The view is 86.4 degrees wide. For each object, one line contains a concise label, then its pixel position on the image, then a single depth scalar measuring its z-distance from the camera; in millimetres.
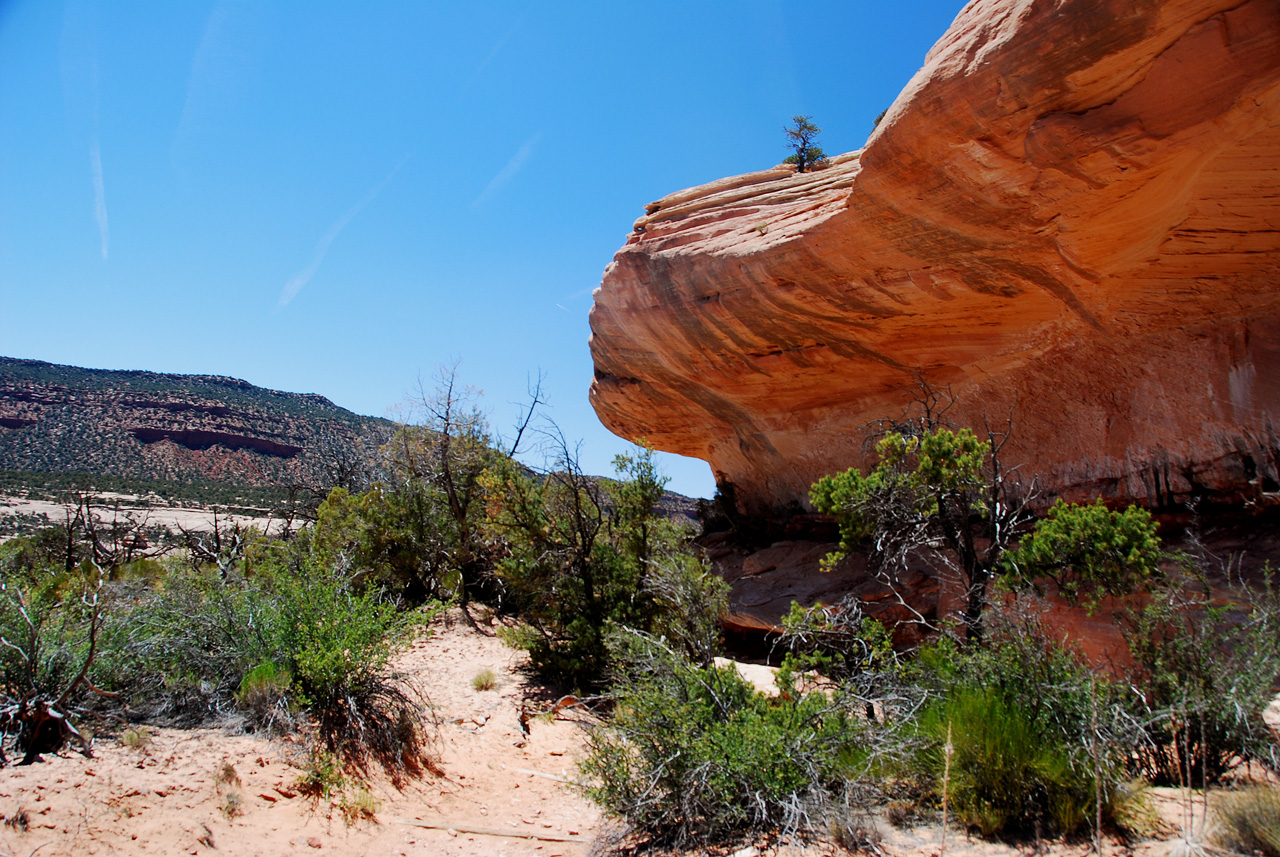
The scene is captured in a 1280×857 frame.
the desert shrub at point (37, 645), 5145
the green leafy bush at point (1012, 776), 4027
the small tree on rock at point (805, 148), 11664
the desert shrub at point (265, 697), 6031
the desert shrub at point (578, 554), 9383
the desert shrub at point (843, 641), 6172
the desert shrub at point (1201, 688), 4453
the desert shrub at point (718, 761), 4676
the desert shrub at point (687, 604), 7394
